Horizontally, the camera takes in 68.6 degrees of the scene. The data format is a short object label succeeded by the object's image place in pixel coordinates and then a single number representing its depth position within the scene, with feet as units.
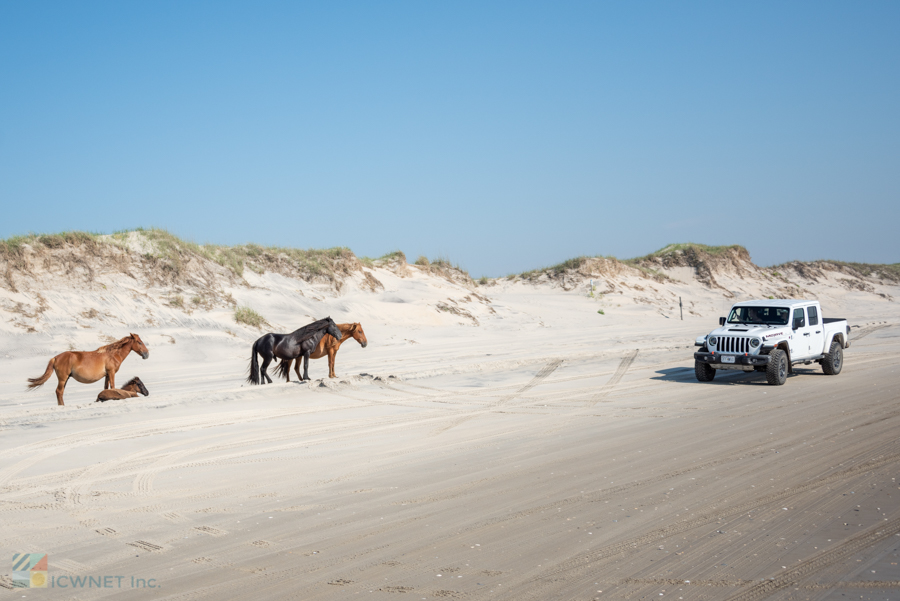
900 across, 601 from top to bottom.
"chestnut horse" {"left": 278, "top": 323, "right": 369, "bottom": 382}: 54.49
